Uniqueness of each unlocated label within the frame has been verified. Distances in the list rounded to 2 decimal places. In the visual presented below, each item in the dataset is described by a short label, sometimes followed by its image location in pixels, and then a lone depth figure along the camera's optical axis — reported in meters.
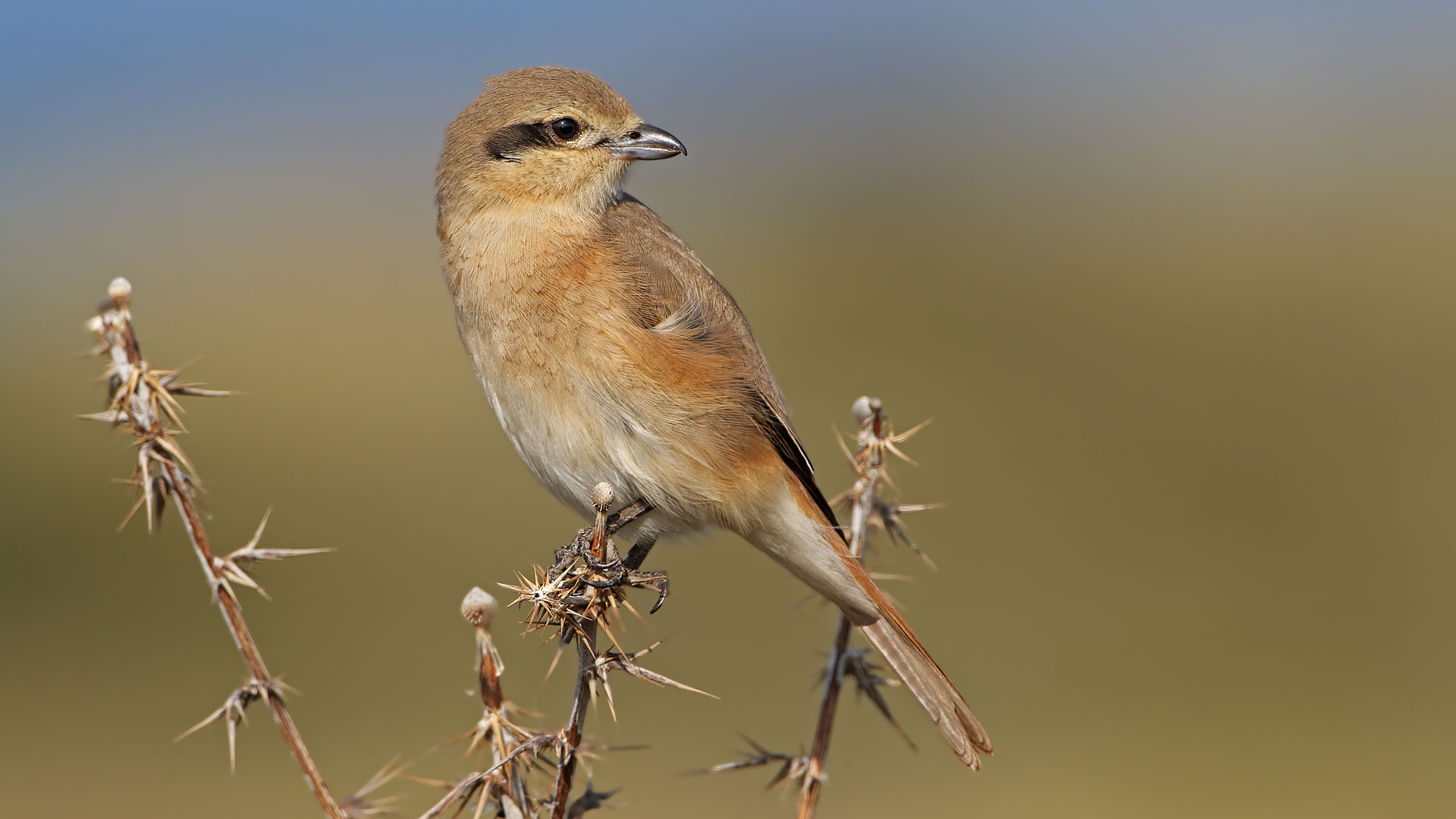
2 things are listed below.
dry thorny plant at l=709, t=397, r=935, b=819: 6.12
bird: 7.62
